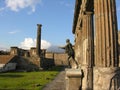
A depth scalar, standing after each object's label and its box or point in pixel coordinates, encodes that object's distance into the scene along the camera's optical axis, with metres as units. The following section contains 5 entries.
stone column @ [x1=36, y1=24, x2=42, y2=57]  25.44
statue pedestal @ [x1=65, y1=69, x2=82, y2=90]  5.08
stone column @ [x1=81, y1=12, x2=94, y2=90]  5.60
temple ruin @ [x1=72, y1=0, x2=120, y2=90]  3.67
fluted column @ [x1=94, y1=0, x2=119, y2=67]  3.75
